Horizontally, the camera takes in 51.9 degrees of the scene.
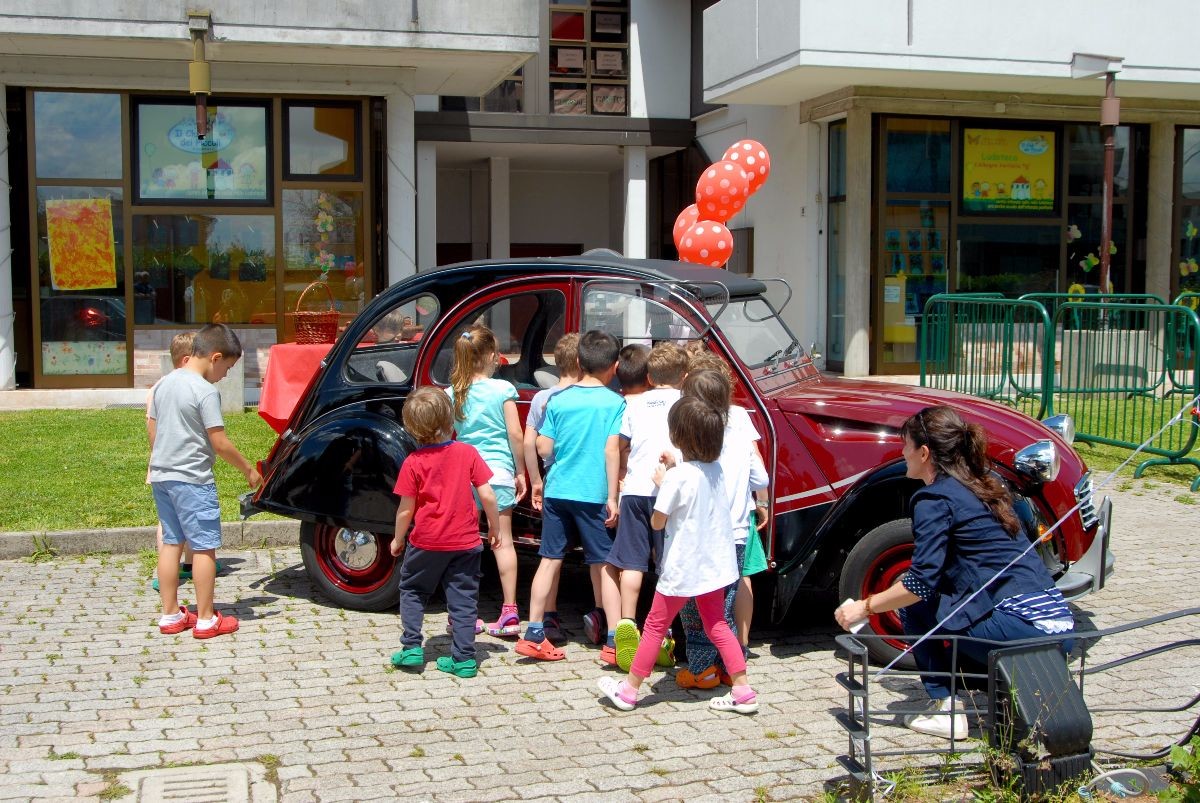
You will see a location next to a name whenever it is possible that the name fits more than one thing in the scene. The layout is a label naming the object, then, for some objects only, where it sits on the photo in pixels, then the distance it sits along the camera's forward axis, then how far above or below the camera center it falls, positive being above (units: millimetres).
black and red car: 5719 -629
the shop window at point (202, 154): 15578 +1878
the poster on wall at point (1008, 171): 18094 +1919
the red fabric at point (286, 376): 9977 -630
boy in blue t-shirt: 5898 -813
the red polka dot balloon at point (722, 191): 13844 +1242
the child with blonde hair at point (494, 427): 6203 -630
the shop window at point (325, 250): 15953 +678
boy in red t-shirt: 5703 -1044
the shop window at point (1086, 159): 18484 +2130
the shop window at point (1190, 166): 18906 +2065
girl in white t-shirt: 5176 -1047
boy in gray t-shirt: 6262 -890
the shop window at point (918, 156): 17734 +2098
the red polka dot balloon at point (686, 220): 14194 +943
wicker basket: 13180 -268
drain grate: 4305 -1717
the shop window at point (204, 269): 15648 +422
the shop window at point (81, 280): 15461 +281
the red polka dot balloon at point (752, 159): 14086 +1631
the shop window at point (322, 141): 15961 +2092
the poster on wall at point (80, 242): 15461 +755
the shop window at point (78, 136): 15375 +2074
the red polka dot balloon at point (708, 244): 13148 +613
